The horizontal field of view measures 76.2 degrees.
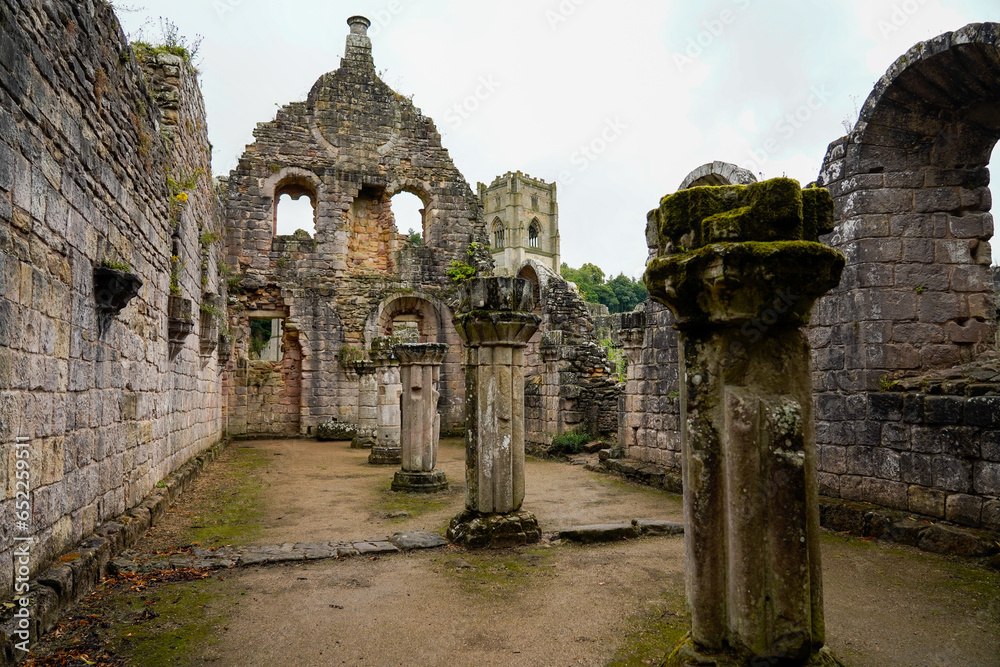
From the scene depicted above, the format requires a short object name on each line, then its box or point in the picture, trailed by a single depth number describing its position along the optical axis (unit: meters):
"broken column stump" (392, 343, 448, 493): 8.97
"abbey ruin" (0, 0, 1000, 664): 3.87
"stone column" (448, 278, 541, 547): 5.94
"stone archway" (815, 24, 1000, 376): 6.29
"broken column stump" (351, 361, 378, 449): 14.52
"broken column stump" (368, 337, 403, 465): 11.59
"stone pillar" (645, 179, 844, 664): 2.41
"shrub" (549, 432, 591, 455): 12.93
